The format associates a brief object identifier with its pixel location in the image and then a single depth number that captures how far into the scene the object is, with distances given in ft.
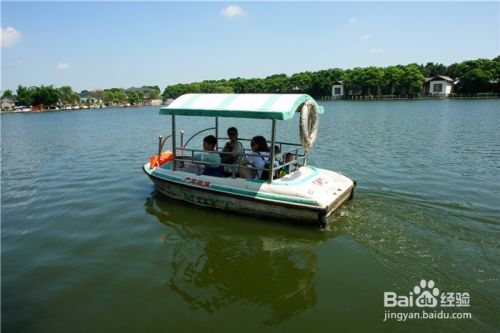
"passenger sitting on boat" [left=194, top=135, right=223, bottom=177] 33.55
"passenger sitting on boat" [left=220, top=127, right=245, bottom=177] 33.30
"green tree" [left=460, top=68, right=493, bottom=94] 260.21
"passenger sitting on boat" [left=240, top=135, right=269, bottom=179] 32.22
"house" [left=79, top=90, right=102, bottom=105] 472.85
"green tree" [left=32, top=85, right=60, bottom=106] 379.96
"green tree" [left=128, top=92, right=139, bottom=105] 503.61
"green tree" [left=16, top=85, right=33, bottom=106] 375.45
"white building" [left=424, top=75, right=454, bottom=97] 290.56
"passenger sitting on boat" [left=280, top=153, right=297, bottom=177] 33.86
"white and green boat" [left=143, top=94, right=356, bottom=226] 28.58
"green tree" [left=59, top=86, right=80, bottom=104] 406.21
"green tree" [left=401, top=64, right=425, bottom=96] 297.94
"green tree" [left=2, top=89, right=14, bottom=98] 405.90
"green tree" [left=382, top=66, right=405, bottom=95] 306.76
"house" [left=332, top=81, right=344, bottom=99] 362.82
